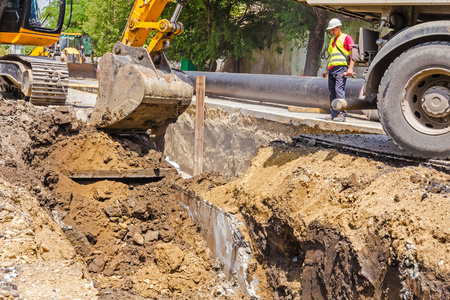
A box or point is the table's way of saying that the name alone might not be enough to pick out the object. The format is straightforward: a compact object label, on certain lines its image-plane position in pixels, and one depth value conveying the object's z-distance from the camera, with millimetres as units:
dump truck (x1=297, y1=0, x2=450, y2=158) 4152
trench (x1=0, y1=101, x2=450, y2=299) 3578
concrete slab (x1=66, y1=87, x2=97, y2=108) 11000
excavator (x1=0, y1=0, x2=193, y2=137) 6551
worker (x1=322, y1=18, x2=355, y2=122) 7887
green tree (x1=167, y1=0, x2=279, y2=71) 20172
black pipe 9891
